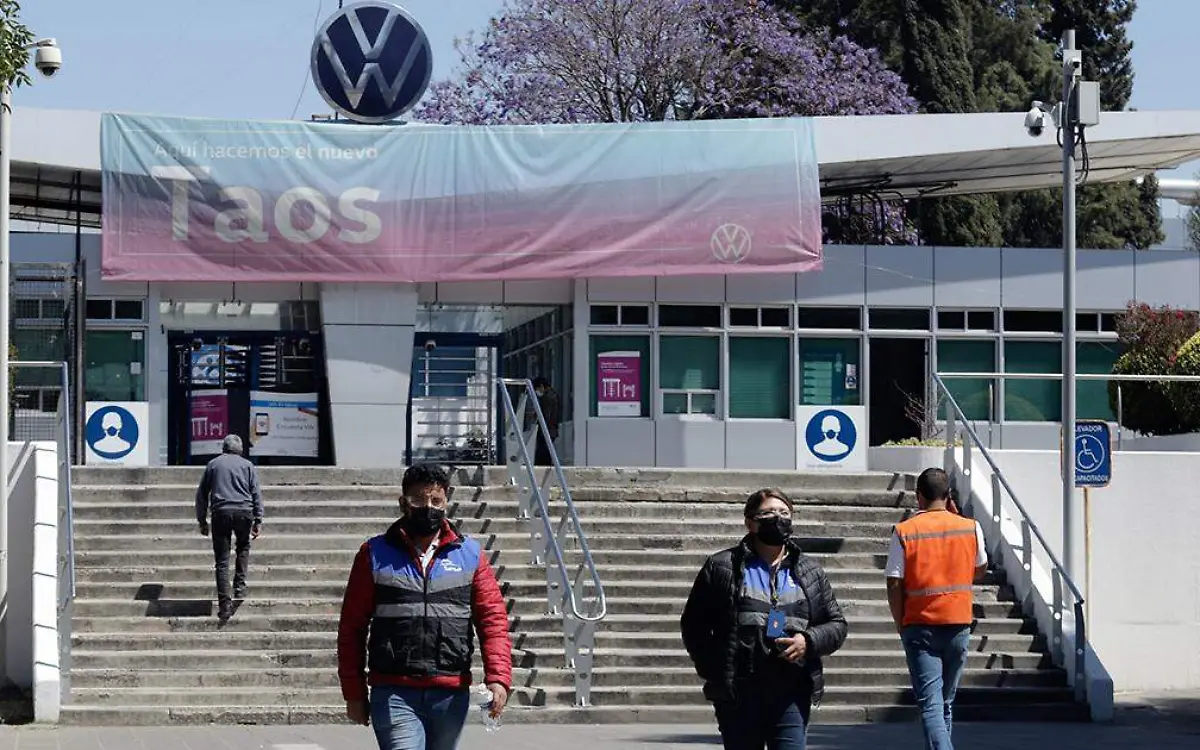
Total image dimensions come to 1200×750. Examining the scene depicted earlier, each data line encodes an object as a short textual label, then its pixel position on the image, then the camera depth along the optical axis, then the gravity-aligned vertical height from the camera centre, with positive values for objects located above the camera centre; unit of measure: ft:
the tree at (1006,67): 156.97 +29.52
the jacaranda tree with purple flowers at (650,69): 142.61 +24.80
